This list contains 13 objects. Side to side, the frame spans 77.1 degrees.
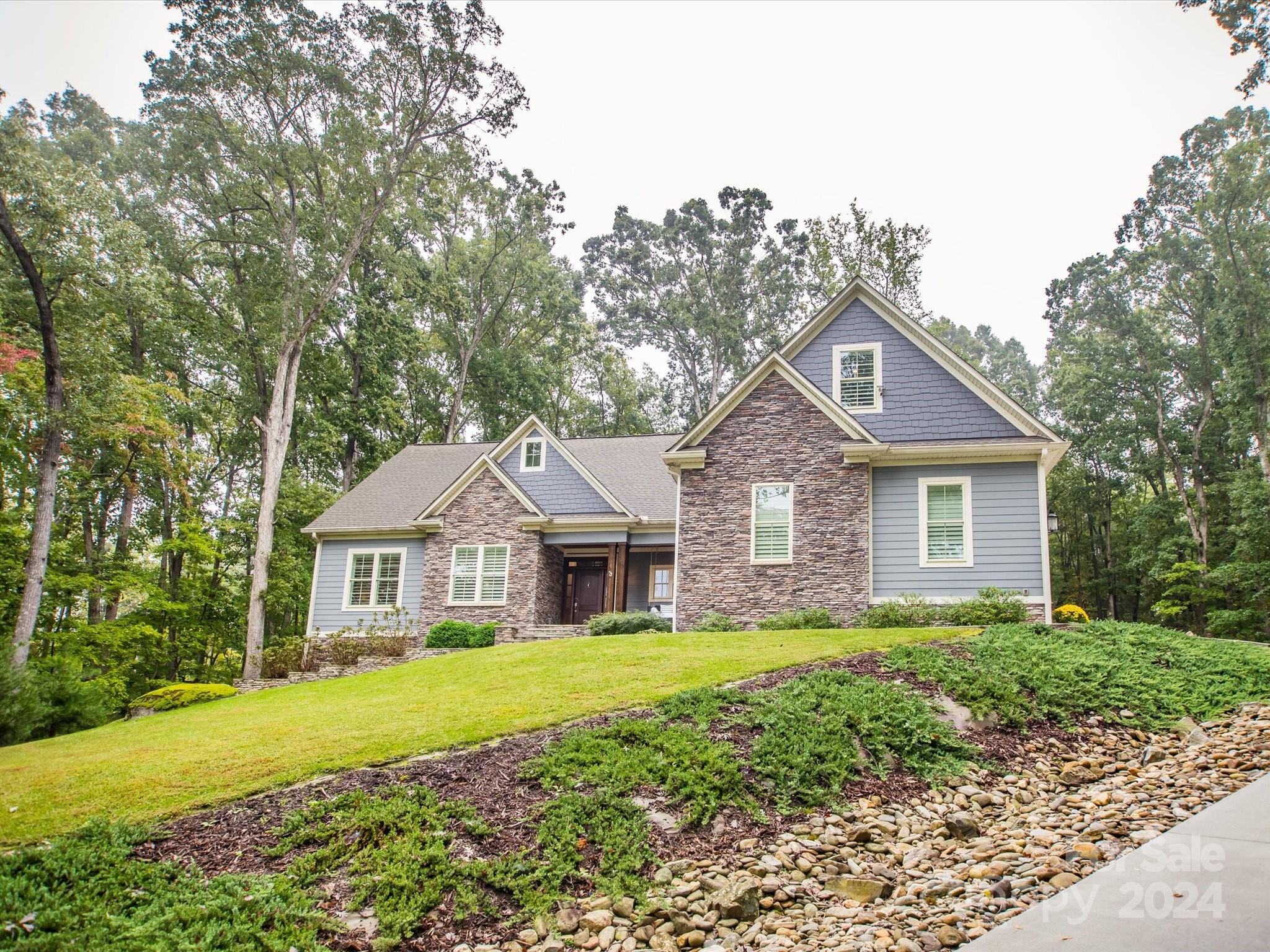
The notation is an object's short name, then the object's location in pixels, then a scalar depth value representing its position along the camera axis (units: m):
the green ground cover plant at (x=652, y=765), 5.97
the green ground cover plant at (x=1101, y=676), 8.23
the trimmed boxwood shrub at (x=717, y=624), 15.52
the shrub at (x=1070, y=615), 14.78
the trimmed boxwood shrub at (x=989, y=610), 13.98
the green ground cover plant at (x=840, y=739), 6.36
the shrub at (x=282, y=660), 19.39
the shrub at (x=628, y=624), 17.20
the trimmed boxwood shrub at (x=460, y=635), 18.72
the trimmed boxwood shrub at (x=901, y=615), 14.63
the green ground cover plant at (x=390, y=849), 4.73
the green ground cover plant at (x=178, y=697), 15.85
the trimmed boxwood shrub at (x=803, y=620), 15.01
